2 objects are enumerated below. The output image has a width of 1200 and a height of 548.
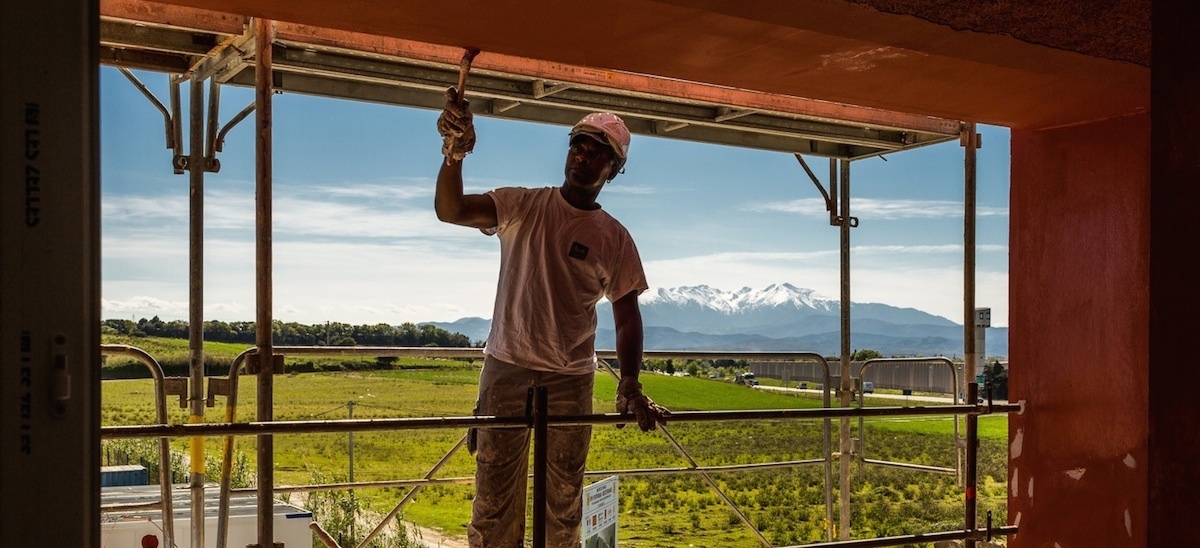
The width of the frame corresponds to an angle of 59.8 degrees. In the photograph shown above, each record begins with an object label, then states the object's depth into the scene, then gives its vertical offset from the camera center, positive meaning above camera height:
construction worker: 3.26 -0.07
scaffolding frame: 3.97 +0.95
